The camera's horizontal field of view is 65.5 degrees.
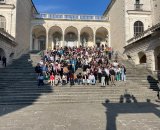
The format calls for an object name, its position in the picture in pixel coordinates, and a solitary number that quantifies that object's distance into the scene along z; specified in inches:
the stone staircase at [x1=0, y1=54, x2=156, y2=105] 317.2
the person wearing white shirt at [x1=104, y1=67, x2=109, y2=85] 387.5
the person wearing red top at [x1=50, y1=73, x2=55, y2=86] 369.5
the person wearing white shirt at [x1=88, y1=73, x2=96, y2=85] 382.0
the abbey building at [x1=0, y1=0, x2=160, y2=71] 540.1
